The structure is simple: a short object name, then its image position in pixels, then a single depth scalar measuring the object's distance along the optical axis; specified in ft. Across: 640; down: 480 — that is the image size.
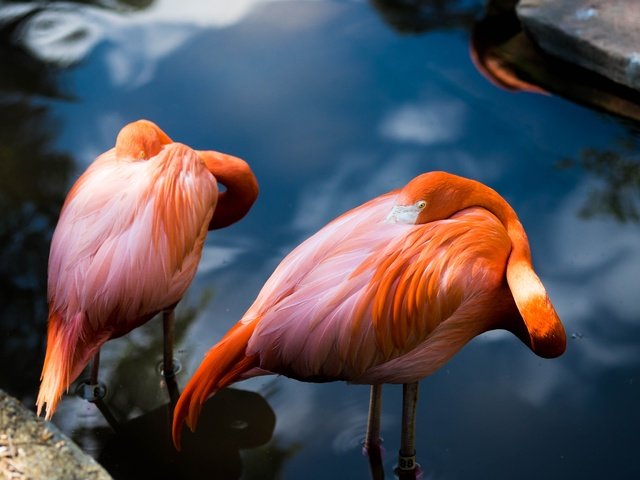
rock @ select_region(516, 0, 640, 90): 13.10
